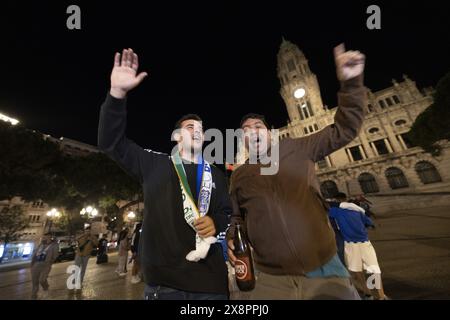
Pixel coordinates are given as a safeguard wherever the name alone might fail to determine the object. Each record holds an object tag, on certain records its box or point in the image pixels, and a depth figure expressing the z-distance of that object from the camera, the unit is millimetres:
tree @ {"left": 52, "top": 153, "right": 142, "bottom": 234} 21719
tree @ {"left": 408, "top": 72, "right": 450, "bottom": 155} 16855
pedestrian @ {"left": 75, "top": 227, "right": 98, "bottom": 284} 7289
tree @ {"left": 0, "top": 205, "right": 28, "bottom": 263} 24088
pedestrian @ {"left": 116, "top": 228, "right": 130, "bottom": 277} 9059
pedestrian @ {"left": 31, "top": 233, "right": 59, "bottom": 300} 6519
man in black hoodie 1603
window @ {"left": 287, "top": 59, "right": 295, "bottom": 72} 44875
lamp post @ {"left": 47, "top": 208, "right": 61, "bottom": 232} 21570
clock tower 40156
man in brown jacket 1596
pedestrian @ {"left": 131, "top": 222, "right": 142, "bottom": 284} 7215
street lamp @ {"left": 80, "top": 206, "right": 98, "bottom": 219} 20477
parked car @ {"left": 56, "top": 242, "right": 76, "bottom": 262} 17756
